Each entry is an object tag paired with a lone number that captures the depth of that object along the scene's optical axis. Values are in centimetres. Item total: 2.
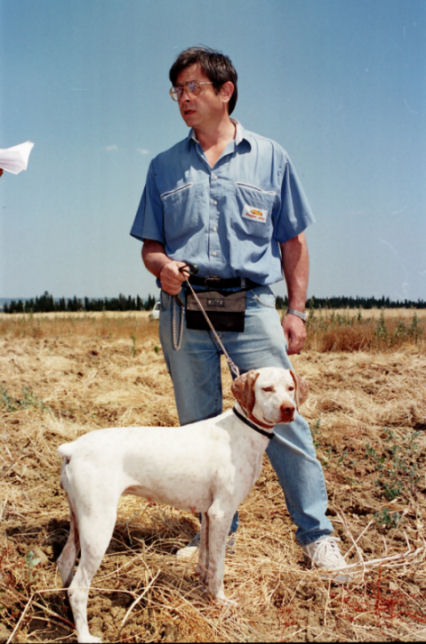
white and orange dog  210
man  291
